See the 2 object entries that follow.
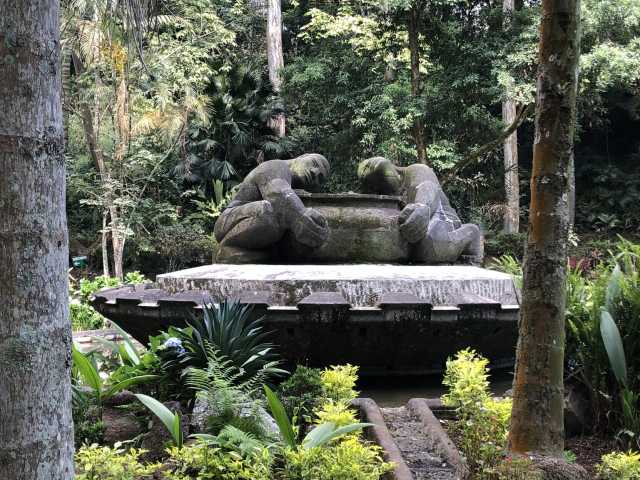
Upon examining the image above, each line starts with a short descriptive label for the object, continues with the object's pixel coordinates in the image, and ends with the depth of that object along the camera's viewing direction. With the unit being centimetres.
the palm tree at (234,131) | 1823
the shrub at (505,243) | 1792
